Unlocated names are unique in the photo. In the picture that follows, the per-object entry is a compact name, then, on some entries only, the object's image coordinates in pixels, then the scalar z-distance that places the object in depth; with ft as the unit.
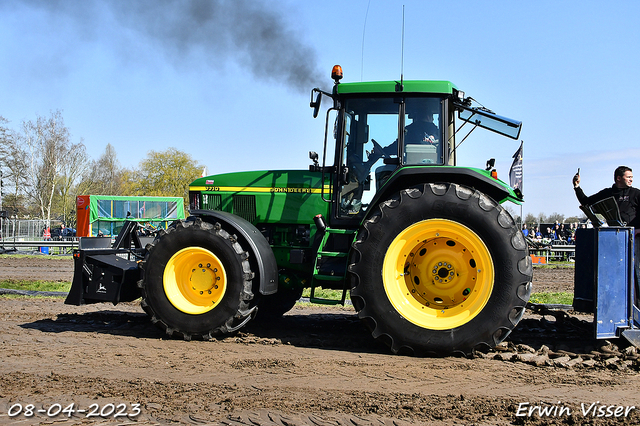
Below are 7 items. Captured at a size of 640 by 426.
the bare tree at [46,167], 128.36
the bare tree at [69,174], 134.00
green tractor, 15.70
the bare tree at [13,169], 117.08
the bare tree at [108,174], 173.42
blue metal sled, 15.31
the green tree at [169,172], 143.54
